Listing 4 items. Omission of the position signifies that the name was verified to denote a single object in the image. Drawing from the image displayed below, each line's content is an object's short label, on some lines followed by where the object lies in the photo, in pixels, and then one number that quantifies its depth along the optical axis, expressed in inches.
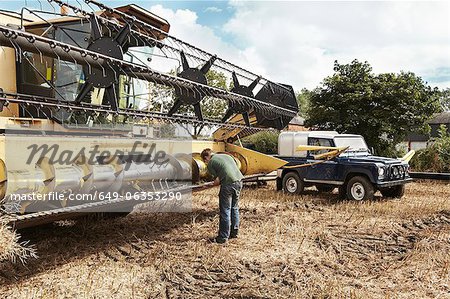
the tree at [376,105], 645.3
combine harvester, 144.8
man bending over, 214.0
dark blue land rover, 345.4
